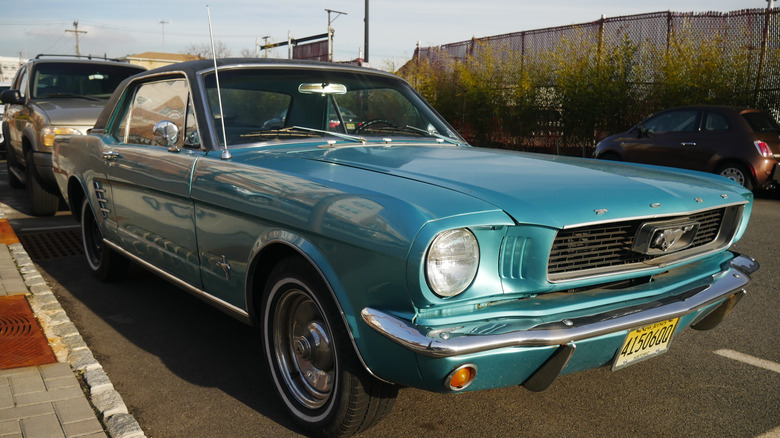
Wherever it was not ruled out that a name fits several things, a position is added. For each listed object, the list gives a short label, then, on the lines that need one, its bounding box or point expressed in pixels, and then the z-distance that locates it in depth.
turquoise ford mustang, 2.32
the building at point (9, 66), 52.91
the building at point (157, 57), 45.19
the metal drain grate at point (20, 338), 3.56
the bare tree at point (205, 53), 39.89
